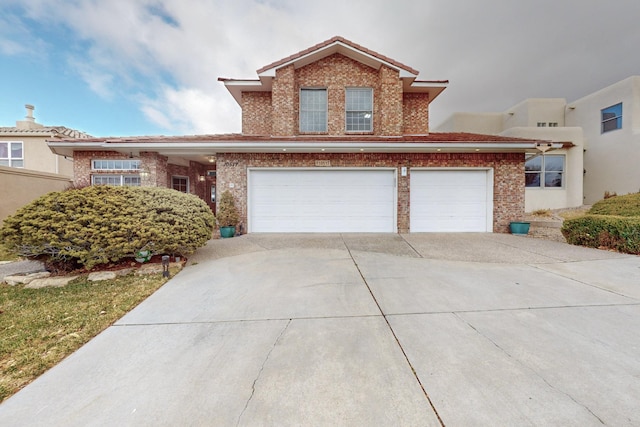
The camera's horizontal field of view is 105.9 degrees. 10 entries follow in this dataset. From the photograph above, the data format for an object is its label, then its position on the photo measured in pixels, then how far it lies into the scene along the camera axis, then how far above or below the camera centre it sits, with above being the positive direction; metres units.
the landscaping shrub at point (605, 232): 6.15 -0.62
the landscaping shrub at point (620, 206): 7.51 +0.13
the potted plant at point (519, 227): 9.02 -0.66
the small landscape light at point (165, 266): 4.84 -1.18
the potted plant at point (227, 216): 8.76 -0.28
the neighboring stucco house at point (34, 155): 10.84 +2.92
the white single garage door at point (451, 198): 9.36 +0.44
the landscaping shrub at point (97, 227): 4.77 -0.40
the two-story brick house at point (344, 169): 8.64 +1.54
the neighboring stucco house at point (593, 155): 13.87 +3.33
